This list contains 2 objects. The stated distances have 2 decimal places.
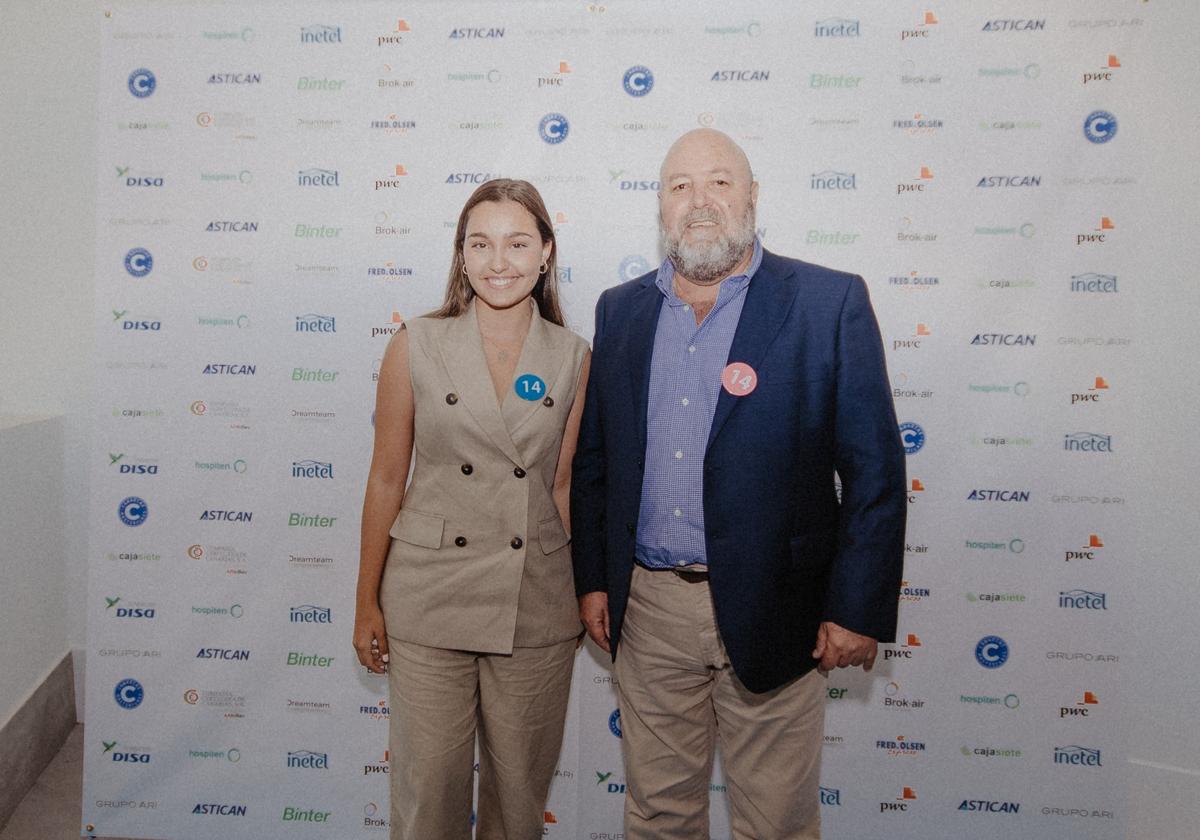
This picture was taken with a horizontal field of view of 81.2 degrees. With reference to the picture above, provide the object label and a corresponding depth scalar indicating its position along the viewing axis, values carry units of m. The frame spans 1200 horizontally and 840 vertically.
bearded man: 1.57
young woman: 1.70
